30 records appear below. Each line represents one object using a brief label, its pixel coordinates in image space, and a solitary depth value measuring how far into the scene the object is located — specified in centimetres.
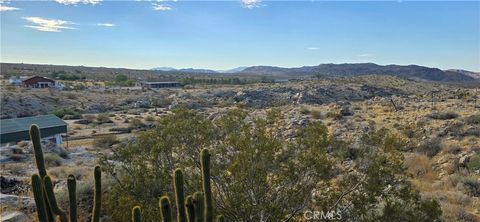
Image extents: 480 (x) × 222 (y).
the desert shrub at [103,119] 4616
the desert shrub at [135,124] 4006
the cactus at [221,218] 581
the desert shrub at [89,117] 4710
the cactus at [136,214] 576
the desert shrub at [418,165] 1636
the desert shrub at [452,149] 1894
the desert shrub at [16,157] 2189
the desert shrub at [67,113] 4856
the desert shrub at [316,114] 3306
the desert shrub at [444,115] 2888
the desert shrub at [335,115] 3241
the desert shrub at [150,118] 4368
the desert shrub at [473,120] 2546
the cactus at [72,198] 696
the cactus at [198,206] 586
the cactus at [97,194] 709
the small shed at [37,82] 7431
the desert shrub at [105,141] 2862
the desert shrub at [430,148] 1915
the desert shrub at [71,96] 6443
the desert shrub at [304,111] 3631
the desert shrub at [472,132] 2216
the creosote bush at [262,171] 797
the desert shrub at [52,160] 2026
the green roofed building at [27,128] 2656
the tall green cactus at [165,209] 546
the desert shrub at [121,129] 3846
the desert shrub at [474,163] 1537
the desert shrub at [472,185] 1274
